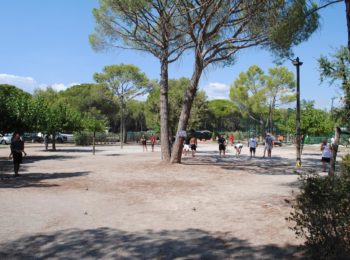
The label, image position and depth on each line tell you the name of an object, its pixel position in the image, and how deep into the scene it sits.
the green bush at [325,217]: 4.53
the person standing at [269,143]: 26.53
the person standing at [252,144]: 26.77
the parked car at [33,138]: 54.22
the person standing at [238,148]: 28.59
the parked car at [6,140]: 48.07
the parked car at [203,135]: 66.62
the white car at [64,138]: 54.33
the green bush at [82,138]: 47.09
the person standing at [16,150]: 14.72
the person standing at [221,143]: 27.33
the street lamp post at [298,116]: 19.39
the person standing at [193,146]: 26.60
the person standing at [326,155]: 17.41
